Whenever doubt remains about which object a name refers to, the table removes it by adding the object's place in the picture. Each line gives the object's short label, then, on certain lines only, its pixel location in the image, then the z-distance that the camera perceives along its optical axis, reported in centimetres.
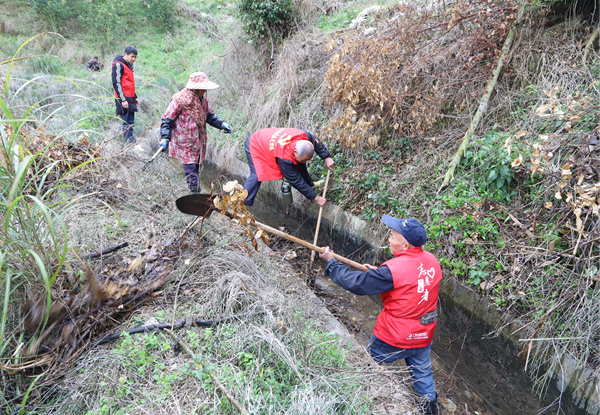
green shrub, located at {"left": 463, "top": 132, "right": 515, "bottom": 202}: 351
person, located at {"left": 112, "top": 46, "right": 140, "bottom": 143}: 625
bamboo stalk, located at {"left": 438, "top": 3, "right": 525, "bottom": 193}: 401
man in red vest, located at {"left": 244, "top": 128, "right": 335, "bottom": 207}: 438
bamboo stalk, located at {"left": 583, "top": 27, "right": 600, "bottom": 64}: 378
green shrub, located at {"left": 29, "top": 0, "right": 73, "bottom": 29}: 1357
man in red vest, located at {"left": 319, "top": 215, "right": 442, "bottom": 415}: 260
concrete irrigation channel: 273
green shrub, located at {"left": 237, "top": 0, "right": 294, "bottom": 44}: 766
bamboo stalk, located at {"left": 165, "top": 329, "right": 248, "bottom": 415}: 183
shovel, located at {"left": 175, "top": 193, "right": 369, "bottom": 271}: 296
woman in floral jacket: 457
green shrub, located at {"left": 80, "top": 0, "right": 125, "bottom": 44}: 1352
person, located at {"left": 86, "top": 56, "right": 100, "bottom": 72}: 1120
